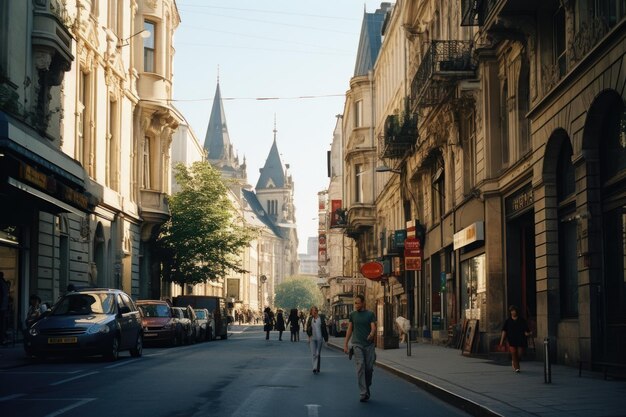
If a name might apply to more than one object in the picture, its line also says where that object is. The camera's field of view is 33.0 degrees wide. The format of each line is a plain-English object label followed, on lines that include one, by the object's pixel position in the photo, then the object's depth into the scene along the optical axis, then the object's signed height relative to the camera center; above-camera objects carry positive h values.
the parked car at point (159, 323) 36.88 -0.51
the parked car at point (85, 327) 24.22 -0.41
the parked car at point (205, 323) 47.12 -0.66
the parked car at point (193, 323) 42.62 -0.61
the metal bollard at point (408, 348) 28.71 -1.13
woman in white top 23.17 -0.59
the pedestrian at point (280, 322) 55.47 -0.76
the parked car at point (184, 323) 39.72 -0.55
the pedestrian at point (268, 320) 55.48 -0.66
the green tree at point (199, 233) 57.31 +4.13
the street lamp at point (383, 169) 45.29 +5.93
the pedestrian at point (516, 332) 21.12 -0.53
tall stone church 170.69 +5.10
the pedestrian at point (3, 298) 27.94 +0.31
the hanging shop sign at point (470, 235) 29.67 +2.07
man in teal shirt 15.83 -0.55
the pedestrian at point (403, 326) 31.03 -0.60
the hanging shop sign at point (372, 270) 46.12 +1.61
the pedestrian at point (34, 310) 27.12 -0.01
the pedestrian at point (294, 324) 51.31 -0.80
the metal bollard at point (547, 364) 16.88 -0.95
